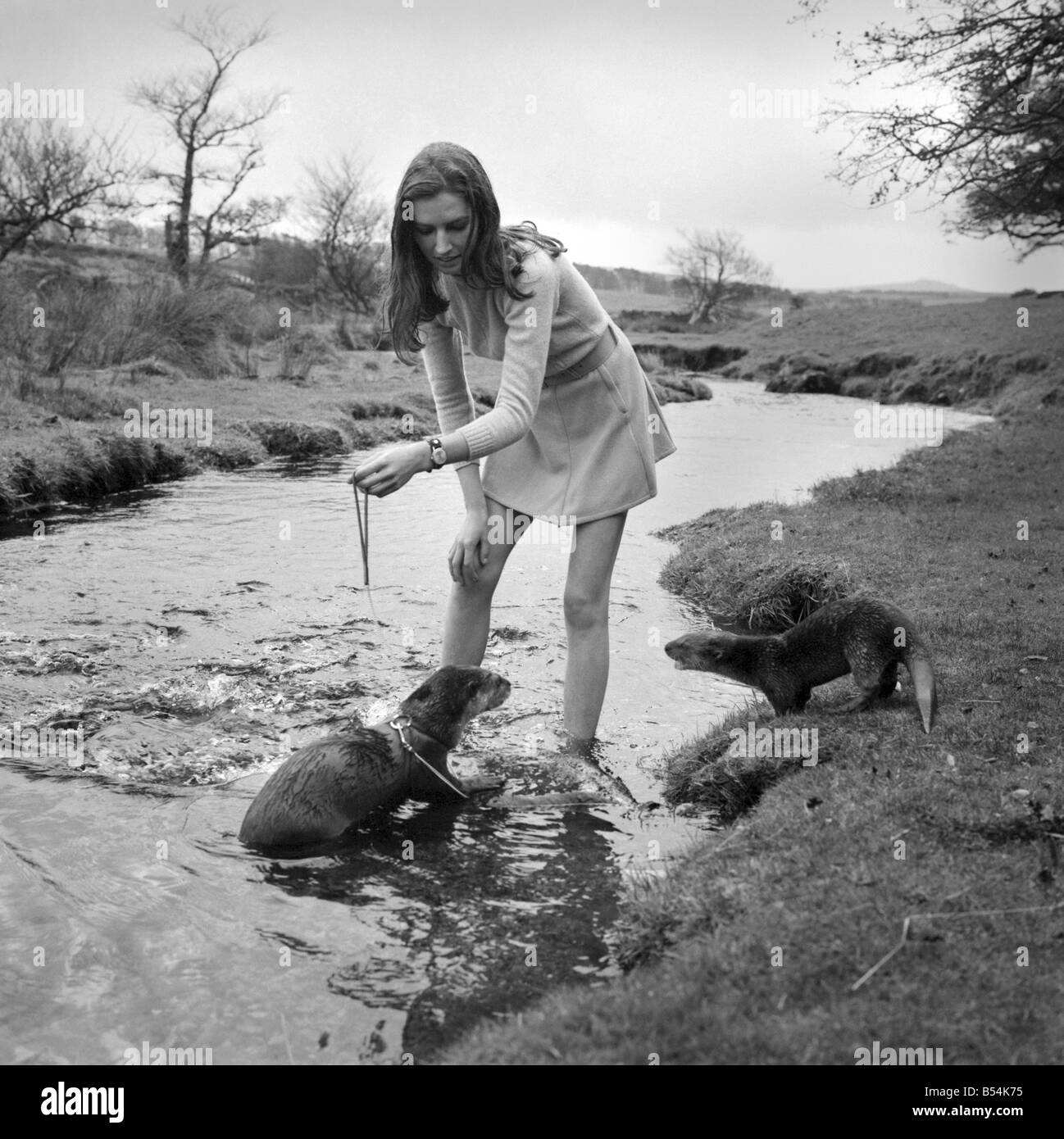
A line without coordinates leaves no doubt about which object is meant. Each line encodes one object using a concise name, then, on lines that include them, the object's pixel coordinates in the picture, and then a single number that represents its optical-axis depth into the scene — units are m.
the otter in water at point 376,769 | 4.58
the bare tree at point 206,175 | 39.84
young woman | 4.40
